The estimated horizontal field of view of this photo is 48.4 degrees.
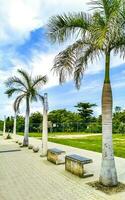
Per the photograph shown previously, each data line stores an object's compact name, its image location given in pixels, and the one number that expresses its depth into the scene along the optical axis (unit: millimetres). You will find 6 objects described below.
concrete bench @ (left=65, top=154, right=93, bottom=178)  4675
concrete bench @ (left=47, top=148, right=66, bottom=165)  6067
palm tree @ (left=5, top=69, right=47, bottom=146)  10360
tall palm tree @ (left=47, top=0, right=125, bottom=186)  3640
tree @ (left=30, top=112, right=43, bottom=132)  24764
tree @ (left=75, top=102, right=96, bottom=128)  27894
